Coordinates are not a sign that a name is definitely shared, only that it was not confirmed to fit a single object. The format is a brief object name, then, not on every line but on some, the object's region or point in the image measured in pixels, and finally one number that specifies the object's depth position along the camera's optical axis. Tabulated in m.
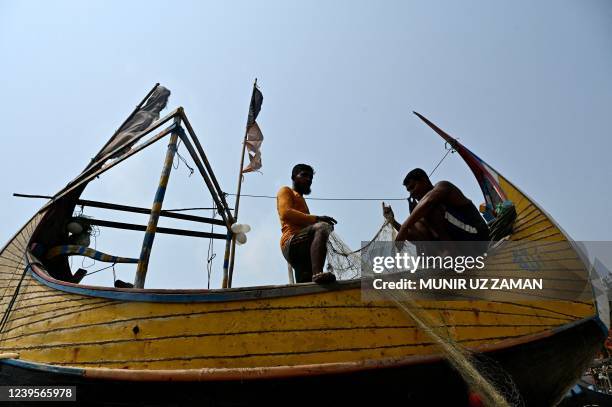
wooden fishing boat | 2.95
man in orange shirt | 3.74
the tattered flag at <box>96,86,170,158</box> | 6.48
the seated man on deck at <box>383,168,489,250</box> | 3.64
